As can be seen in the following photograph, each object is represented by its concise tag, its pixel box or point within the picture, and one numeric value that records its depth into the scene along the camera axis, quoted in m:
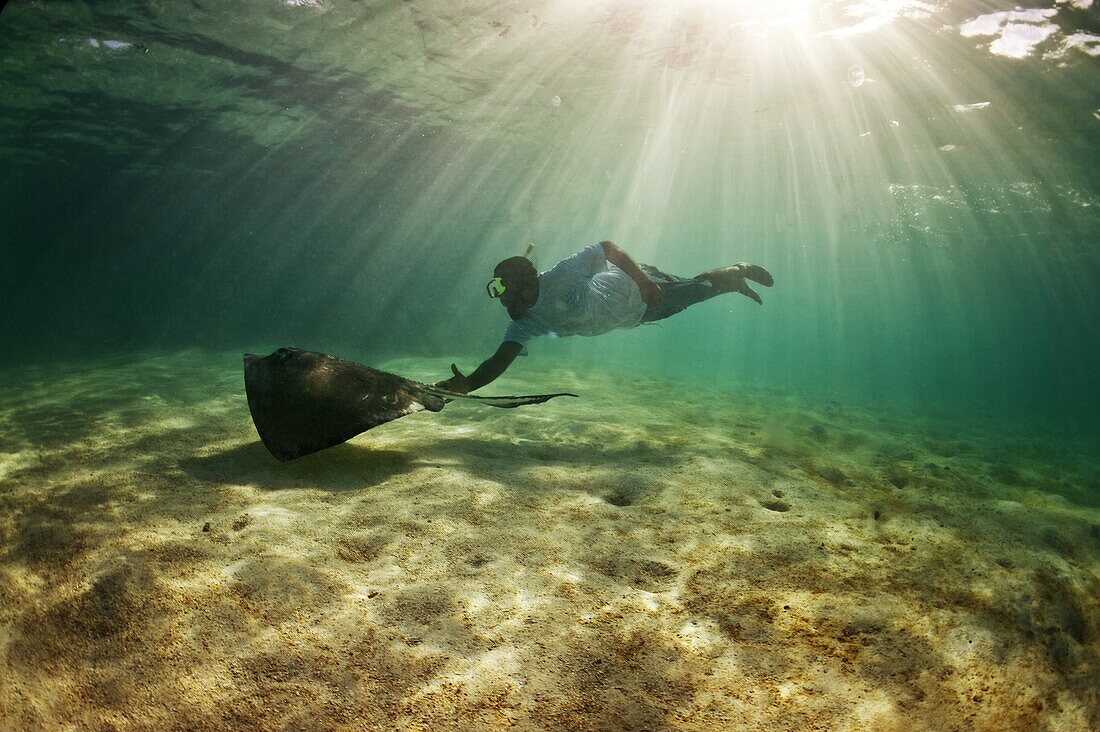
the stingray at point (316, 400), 3.89
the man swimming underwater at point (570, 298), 5.96
